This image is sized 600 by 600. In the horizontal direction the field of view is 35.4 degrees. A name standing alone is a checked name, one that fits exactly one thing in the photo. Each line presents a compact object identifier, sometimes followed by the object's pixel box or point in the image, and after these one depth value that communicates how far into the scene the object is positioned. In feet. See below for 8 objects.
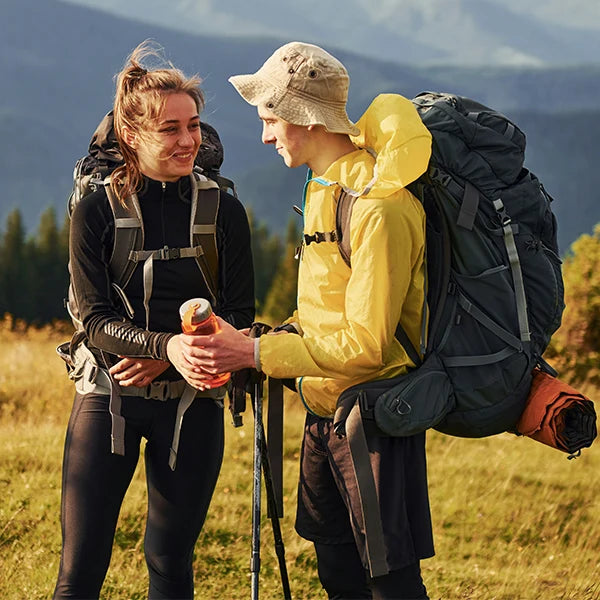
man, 11.06
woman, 12.86
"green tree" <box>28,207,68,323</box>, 179.11
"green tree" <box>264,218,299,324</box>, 143.33
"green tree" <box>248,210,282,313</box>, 222.89
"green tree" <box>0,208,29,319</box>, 178.50
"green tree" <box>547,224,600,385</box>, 57.62
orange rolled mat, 12.07
